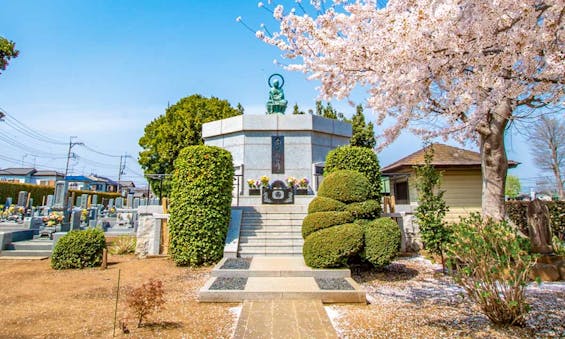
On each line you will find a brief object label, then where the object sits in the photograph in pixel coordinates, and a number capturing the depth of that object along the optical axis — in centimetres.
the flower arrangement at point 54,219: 1154
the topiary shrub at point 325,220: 693
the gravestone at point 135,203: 2173
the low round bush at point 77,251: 785
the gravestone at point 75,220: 1123
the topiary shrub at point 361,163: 835
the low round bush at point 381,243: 653
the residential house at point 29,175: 4951
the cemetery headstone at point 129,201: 2191
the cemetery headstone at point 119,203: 2270
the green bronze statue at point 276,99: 1504
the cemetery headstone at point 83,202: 1870
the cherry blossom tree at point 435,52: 383
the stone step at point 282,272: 649
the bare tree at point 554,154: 2286
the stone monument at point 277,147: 1330
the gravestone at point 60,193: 1307
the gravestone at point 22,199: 1787
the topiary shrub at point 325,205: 721
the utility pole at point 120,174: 6257
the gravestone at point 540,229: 748
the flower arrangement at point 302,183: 1254
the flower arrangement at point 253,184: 1247
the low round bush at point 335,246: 651
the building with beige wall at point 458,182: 1648
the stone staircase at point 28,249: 976
